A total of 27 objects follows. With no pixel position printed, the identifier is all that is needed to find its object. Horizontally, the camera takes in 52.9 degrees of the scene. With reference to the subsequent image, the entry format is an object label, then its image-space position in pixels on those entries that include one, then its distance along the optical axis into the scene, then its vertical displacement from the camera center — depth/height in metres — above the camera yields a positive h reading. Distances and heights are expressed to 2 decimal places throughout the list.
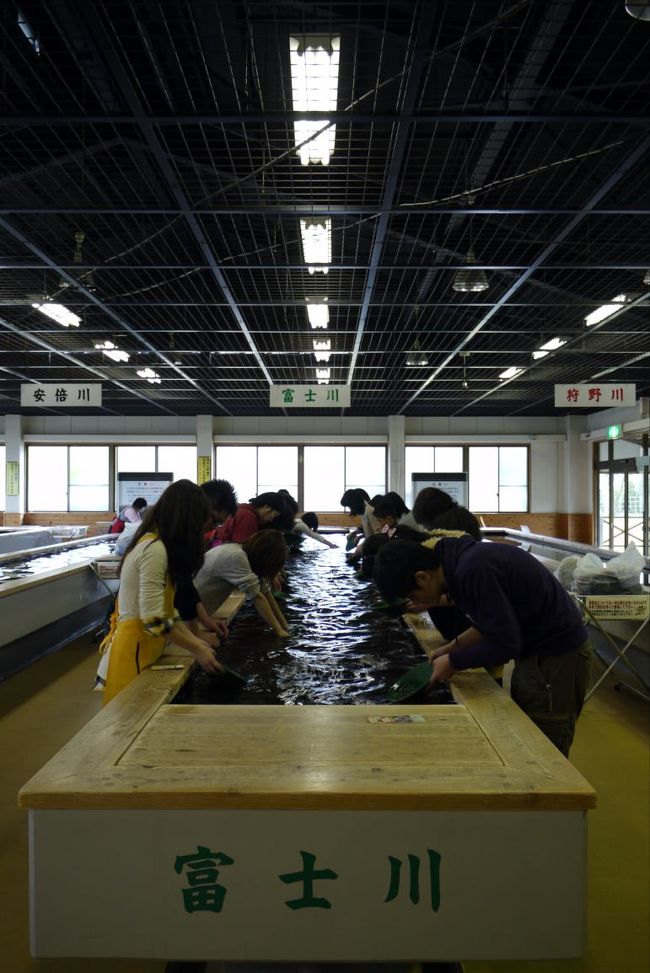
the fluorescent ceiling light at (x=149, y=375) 12.25 +2.13
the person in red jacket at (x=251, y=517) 4.90 -0.24
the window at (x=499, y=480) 18.05 +0.20
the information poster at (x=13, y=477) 18.00 +0.22
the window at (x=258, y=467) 18.23 +0.54
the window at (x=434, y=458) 18.19 +0.81
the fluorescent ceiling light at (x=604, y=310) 7.91 +2.27
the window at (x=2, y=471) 18.33 +0.39
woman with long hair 2.41 -0.29
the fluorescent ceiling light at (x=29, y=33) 3.54 +2.52
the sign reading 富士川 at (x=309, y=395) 10.75 +1.51
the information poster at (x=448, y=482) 16.61 +0.13
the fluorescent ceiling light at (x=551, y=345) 10.05 +2.23
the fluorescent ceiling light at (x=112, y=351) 10.21 +2.17
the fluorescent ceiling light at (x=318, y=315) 8.38 +2.30
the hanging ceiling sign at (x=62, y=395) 10.89 +1.52
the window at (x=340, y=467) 18.22 +0.54
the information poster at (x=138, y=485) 16.97 +0.01
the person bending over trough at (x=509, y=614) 2.10 -0.43
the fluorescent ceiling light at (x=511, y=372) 12.12 +2.20
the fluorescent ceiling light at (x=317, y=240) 5.86 +2.32
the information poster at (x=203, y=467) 17.83 +0.50
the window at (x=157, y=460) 18.41 +0.73
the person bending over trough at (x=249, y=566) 3.36 -0.42
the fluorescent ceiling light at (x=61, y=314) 8.17 +2.22
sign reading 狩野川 10.66 +1.52
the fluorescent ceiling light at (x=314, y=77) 3.61 +2.38
